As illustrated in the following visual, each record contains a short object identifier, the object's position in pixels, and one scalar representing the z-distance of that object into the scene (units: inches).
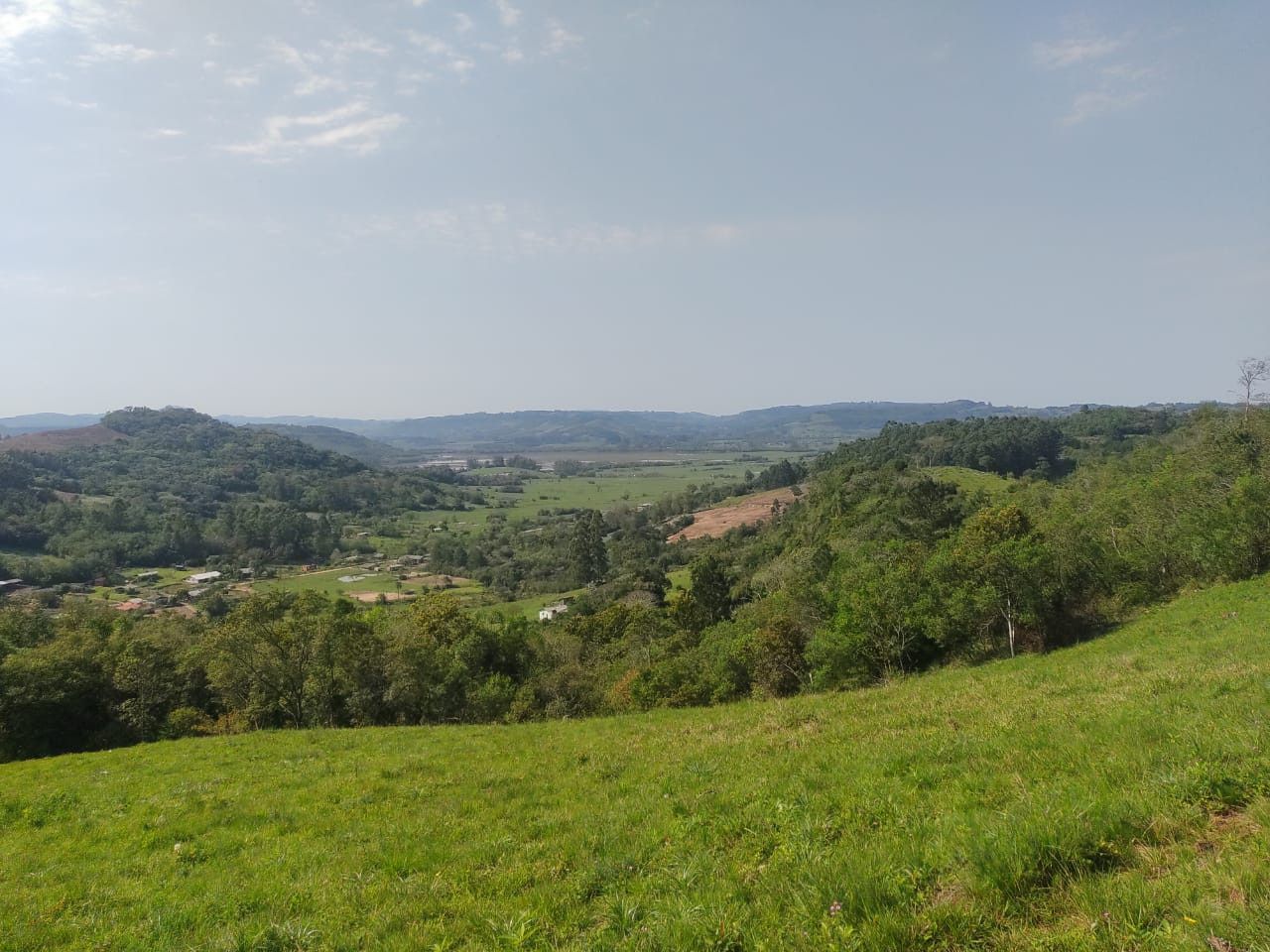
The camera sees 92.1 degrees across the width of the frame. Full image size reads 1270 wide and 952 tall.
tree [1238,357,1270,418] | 2640.3
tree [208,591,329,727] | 1505.9
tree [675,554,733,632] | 2888.8
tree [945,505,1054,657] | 1342.3
